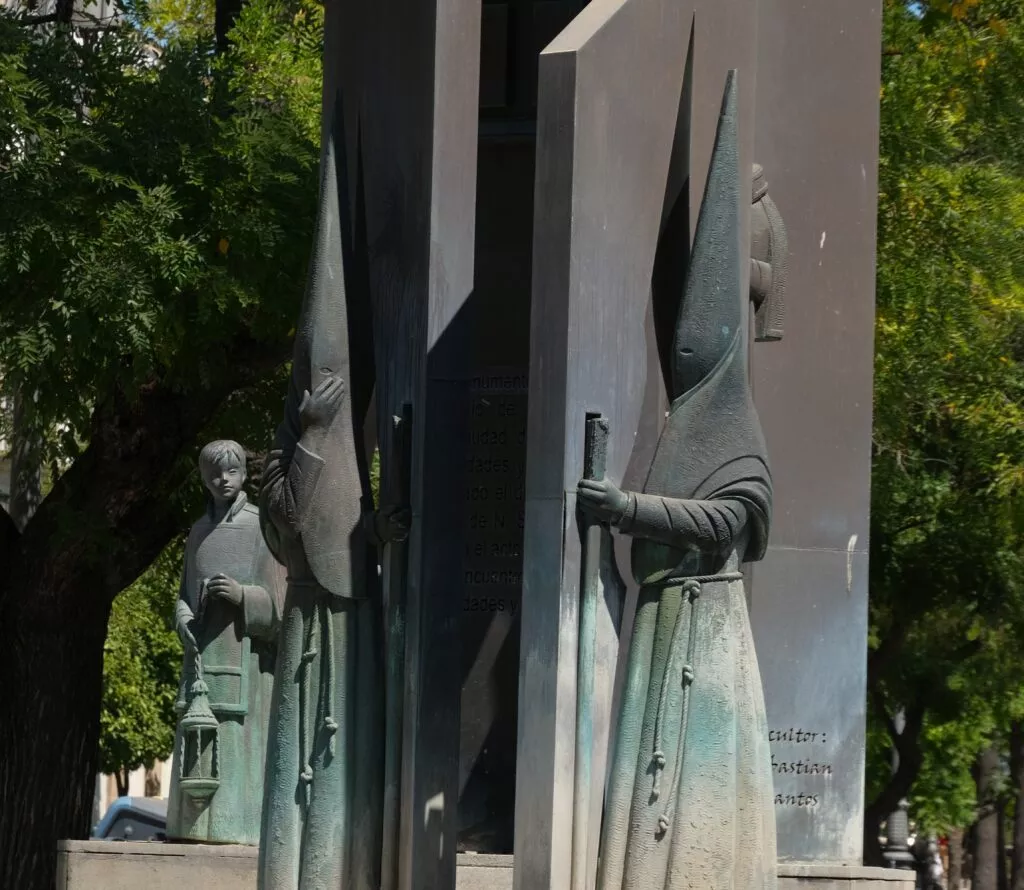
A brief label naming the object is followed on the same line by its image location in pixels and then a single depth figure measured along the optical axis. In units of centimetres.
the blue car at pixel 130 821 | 3197
